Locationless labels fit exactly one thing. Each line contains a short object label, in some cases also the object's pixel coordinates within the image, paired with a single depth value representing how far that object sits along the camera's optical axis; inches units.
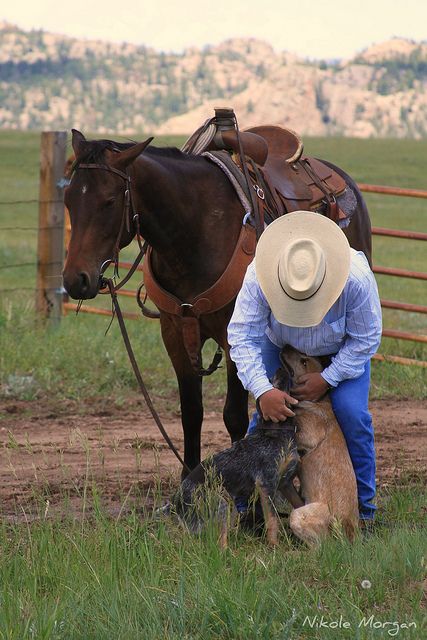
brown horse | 430.9
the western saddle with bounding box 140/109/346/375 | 474.0
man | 398.6
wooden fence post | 831.7
